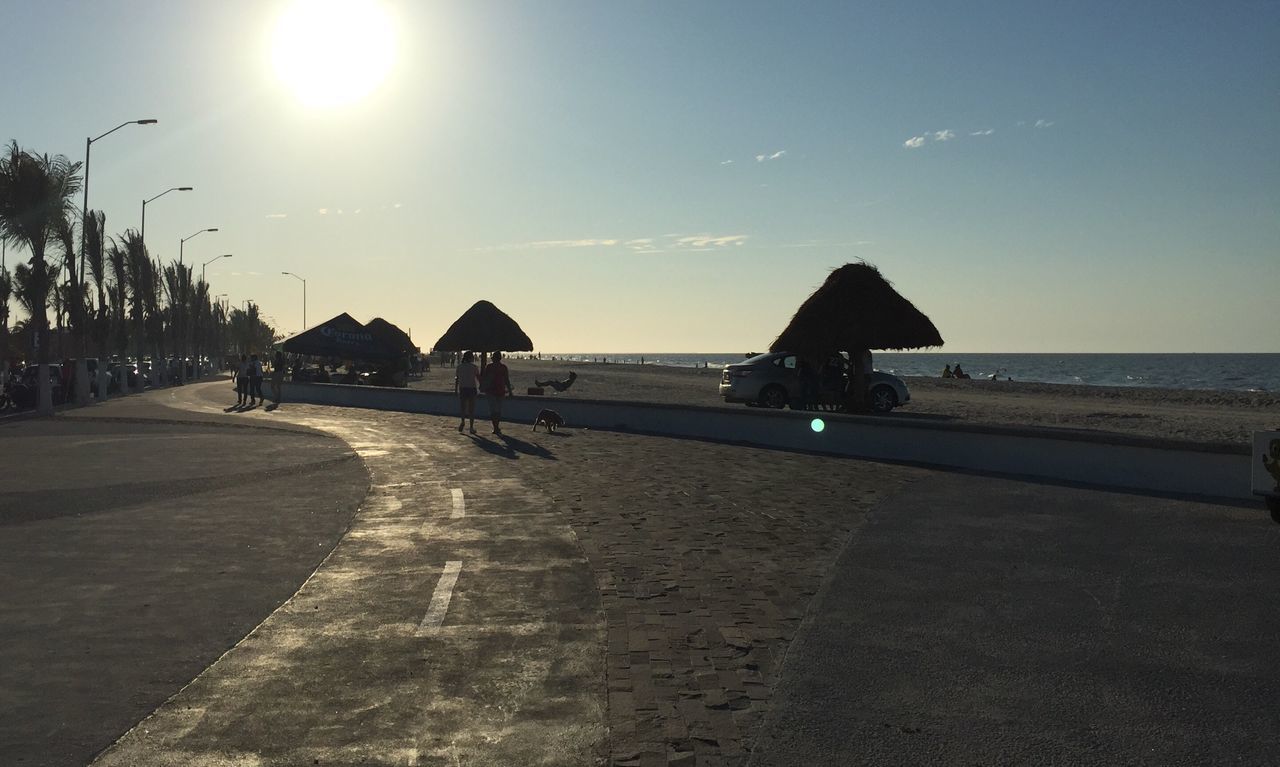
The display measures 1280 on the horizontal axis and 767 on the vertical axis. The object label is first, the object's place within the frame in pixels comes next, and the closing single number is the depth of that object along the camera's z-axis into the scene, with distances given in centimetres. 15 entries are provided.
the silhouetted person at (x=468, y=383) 2402
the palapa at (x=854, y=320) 2567
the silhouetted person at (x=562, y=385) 4029
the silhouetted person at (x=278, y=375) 3778
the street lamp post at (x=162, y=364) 5250
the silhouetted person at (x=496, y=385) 2338
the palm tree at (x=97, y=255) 5315
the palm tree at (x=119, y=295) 5794
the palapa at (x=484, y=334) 3350
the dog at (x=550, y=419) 2489
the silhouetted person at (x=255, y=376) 3822
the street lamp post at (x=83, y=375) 3770
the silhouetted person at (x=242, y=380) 3841
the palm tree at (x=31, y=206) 3953
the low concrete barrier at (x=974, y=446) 1356
